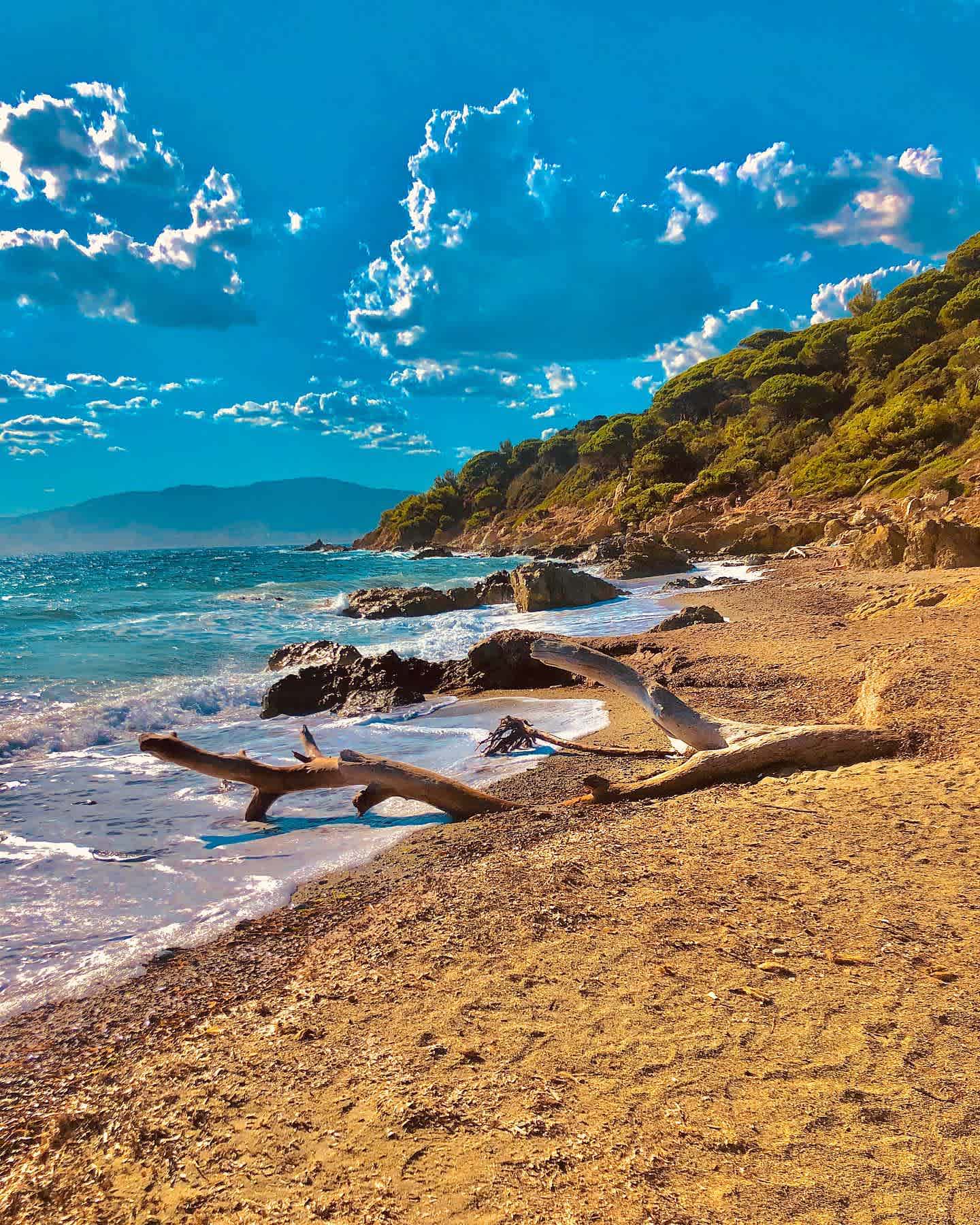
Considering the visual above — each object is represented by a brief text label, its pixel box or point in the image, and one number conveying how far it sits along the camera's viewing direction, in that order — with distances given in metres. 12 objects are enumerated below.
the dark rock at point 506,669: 10.89
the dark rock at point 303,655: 13.02
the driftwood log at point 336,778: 5.49
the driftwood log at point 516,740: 6.96
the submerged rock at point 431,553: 69.12
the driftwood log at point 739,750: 5.09
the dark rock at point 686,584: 22.48
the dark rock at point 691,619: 13.44
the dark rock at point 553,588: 19.77
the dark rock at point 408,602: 20.99
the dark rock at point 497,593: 22.16
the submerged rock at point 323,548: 120.19
